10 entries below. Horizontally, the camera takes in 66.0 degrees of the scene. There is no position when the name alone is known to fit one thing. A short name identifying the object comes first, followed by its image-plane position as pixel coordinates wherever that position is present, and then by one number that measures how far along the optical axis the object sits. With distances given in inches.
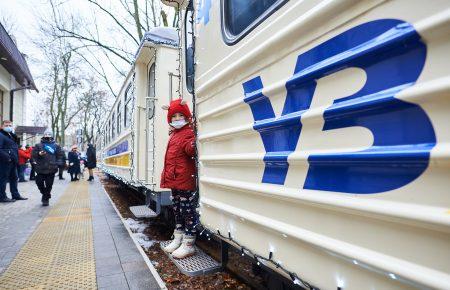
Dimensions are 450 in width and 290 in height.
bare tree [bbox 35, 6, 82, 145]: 1005.8
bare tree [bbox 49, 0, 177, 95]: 636.1
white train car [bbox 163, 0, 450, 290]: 39.2
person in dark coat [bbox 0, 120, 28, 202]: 275.9
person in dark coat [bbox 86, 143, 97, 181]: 589.0
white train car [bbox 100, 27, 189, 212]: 174.2
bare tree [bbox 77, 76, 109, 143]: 1395.2
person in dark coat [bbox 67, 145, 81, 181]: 574.5
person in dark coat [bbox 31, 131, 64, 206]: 264.2
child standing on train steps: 126.3
